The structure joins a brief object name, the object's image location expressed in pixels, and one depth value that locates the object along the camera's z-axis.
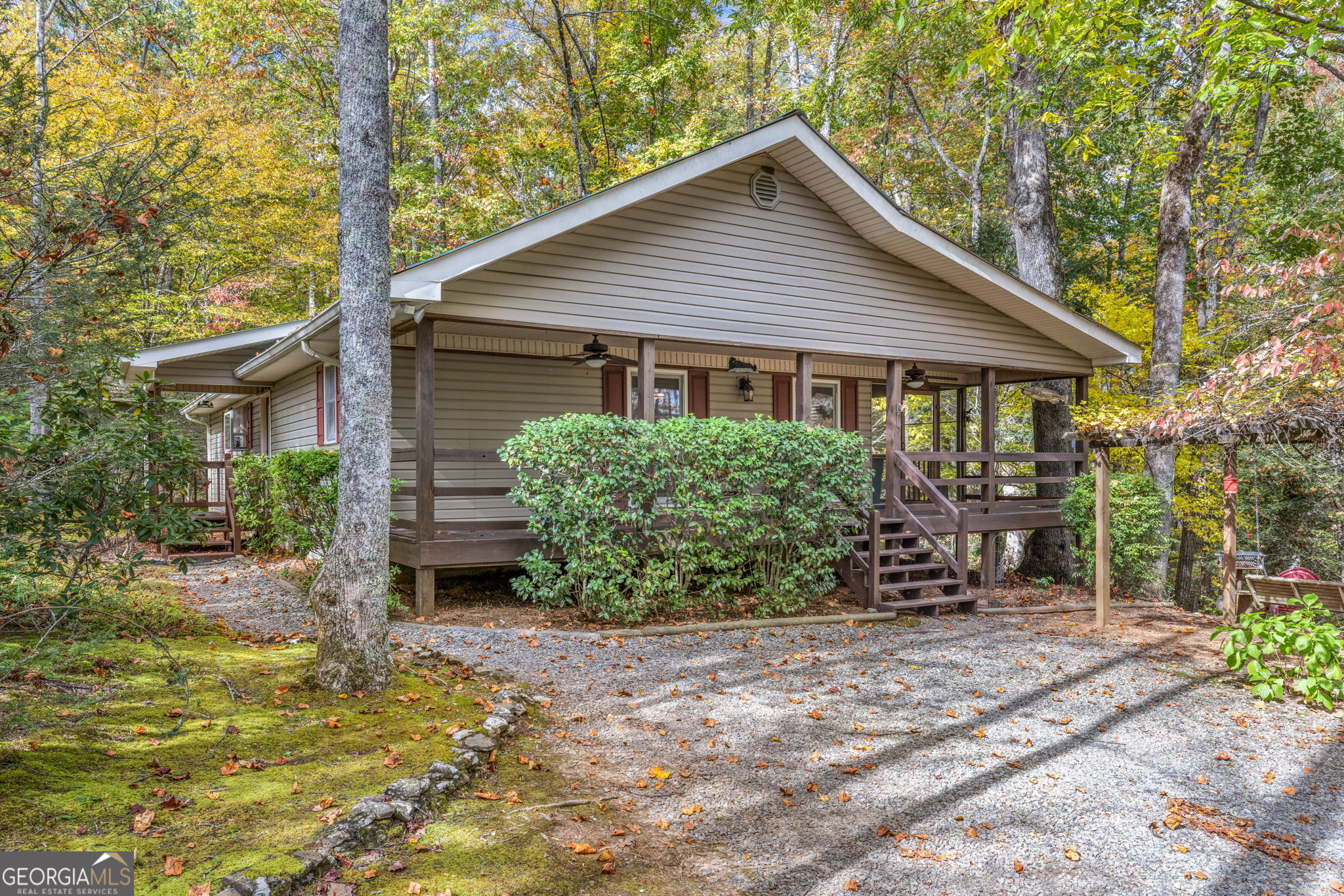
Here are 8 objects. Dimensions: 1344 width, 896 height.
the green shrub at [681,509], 7.09
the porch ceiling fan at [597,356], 9.09
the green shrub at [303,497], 7.40
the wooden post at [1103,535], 7.84
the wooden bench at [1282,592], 6.86
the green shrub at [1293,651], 5.15
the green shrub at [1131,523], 9.80
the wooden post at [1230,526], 7.10
